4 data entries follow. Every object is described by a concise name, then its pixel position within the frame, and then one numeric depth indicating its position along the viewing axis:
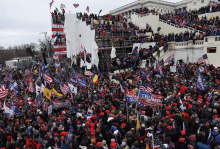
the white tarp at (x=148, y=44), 28.22
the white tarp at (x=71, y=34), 25.28
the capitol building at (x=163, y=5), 60.22
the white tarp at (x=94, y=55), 19.95
